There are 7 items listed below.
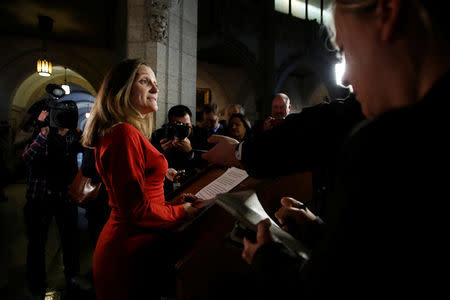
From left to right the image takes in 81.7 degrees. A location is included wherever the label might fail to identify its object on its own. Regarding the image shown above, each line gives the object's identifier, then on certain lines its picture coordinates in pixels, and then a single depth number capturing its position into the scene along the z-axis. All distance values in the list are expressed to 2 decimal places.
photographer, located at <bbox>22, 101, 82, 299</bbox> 2.78
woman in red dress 1.35
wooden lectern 1.07
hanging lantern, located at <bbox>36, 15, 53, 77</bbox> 7.98
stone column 4.40
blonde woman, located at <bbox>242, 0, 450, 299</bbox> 0.42
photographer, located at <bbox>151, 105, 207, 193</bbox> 2.10
